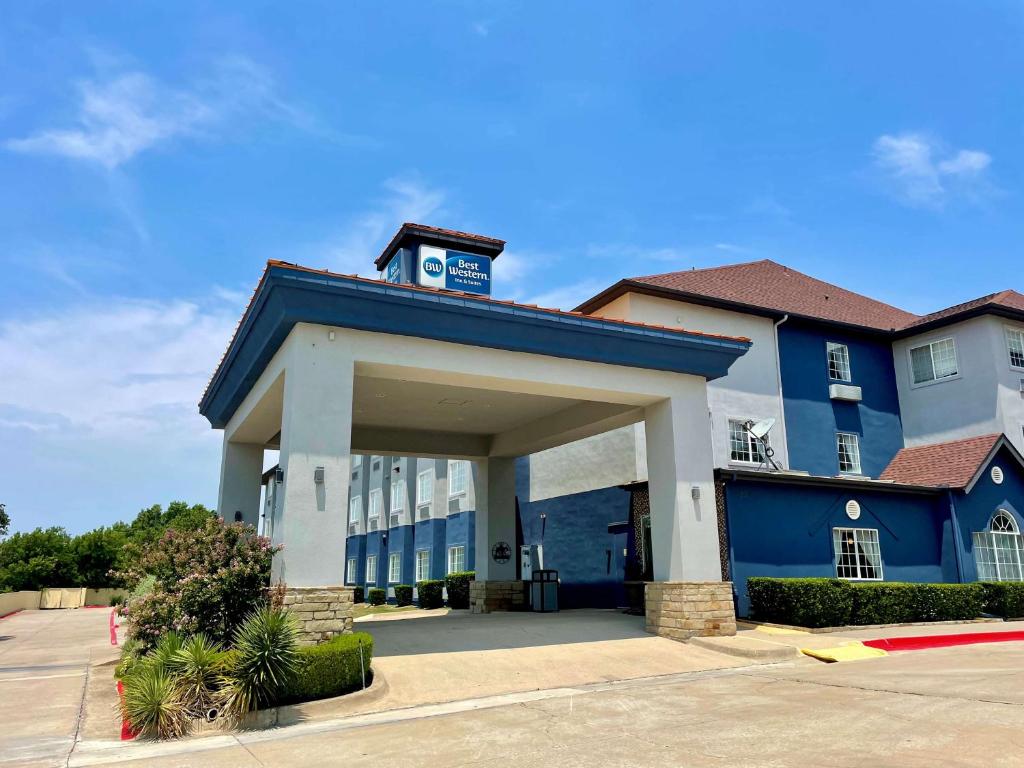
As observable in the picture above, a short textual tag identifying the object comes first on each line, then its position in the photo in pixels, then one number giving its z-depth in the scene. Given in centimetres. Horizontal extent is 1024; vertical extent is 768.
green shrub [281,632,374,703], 1070
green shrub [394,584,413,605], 3738
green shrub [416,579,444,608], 3268
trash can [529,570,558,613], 2350
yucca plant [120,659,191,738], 985
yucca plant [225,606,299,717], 1025
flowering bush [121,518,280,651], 1186
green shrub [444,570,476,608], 2999
